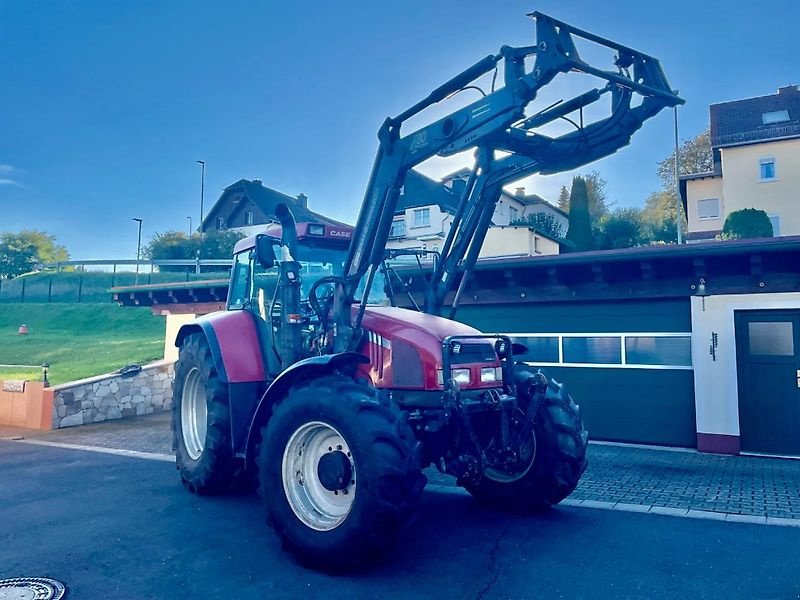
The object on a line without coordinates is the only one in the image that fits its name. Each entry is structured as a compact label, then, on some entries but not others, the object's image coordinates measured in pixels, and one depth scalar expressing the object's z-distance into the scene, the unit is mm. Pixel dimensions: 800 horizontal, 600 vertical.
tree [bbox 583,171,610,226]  53938
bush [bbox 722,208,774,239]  20672
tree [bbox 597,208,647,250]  32147
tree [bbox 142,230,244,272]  37469
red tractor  3922
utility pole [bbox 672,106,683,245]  29711
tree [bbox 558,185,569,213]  61844
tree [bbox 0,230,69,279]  42656
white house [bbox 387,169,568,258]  22469
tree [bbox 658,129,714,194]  43531
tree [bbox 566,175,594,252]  33062
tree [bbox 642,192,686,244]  37688
